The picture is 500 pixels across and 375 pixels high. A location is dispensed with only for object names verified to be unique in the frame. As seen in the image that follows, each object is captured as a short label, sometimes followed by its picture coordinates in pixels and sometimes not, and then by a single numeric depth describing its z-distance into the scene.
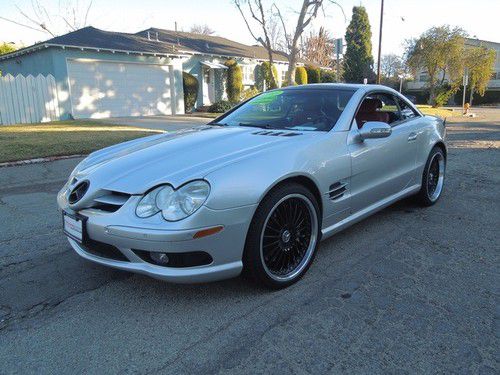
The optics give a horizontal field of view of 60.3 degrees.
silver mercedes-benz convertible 2.63
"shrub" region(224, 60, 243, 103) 23.81
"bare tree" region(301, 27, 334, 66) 55.28
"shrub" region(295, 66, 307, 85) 28.67
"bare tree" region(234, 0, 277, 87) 21.78
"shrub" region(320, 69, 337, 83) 33.04
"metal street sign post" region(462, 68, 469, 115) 25.64
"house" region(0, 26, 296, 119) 17.45
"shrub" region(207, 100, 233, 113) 21.29
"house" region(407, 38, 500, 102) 51.28
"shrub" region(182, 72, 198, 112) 22.00
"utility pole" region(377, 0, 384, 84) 26.42
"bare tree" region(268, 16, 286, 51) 39.30
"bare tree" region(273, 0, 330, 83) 20.98
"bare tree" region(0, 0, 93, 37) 32.97
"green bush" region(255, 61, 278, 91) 26.98
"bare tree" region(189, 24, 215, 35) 61.16
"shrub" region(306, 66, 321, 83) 30.48
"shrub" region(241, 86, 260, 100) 24.36
